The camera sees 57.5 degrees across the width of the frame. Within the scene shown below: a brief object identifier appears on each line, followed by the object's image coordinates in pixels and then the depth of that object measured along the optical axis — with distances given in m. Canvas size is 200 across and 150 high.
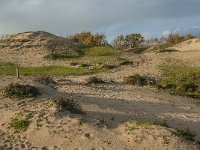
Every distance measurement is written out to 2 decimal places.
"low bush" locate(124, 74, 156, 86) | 10.90
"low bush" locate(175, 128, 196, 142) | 5.81
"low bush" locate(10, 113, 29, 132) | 6.03
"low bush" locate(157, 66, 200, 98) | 10.40
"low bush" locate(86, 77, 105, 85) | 10.34
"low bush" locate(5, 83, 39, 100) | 7.06
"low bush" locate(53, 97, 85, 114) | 6.38
